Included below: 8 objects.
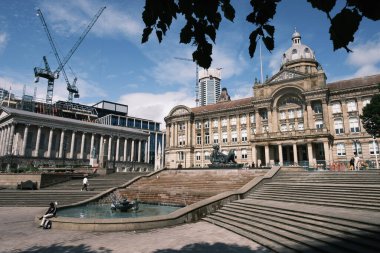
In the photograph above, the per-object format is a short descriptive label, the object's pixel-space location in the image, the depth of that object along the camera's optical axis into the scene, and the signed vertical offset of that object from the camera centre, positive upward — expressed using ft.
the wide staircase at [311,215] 33.32 -7.52
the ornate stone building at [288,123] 154.71 +32.43
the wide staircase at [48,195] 86.79 -9.17
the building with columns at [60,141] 225.97 +27.01
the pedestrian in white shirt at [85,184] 102.28 -5.79
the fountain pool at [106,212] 64.64 -11.16
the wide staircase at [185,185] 82.99 -5.94
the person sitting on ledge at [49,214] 50.28 -8.86
